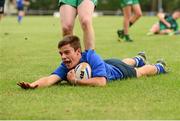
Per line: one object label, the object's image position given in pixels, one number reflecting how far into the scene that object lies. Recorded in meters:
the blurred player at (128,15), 15.49
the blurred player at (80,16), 7.62
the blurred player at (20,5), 35.77
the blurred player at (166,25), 20.00
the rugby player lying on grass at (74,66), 6.84
